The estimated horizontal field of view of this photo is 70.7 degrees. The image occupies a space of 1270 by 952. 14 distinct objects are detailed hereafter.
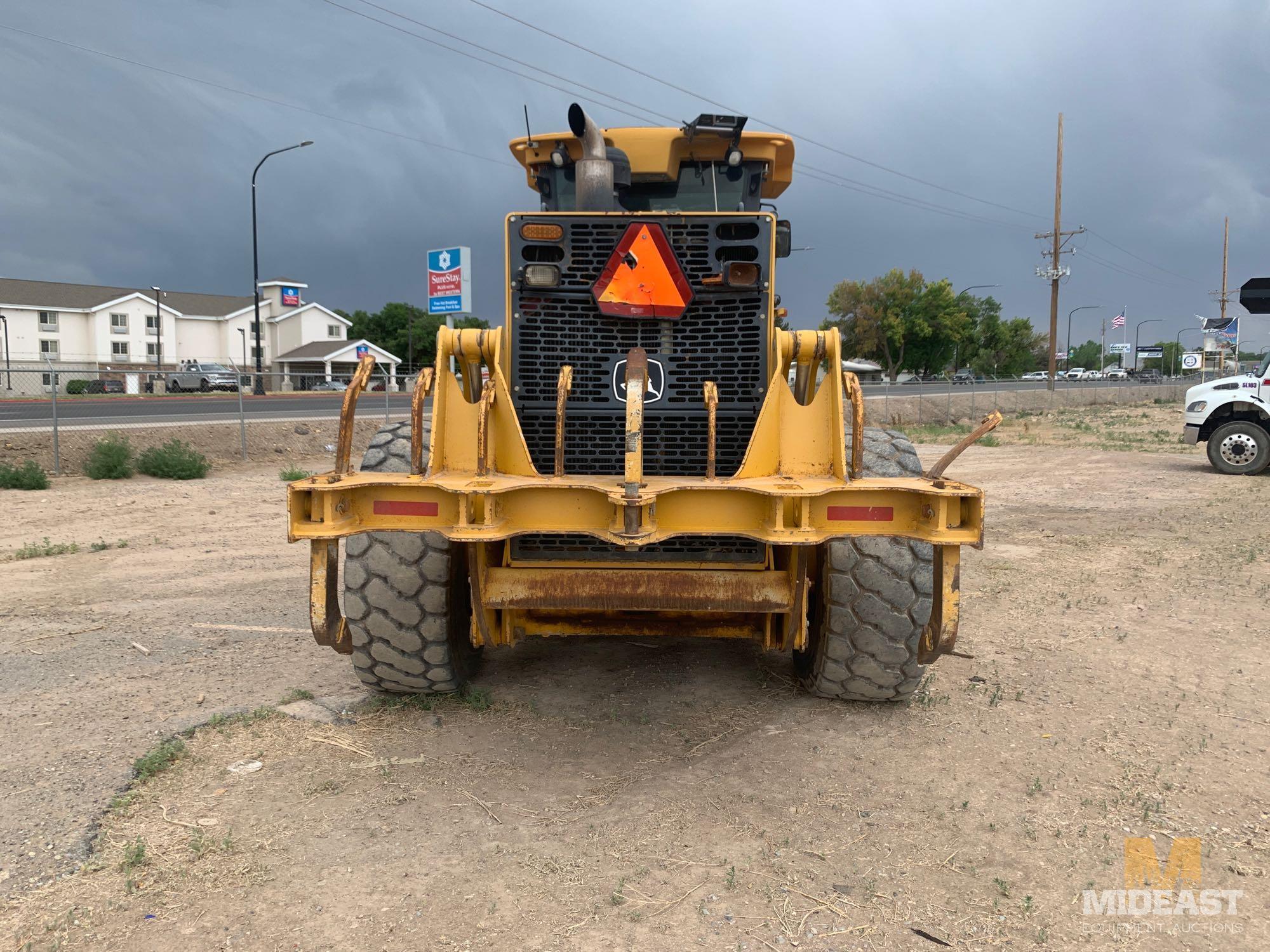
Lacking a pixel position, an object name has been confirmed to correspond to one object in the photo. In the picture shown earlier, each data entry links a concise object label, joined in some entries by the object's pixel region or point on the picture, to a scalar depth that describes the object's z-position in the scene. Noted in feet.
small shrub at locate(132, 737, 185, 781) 12.03
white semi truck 45.68
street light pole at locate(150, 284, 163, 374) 188.71
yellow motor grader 12.23
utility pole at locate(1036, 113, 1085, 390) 133.18
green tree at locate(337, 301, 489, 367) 264.11
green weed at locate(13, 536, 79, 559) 26.16
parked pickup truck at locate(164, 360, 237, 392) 138.31
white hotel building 188.65
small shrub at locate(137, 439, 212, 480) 43.37
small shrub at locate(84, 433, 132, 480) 41.83
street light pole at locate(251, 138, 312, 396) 110.11
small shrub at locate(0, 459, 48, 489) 38.34
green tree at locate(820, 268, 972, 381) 224.74
